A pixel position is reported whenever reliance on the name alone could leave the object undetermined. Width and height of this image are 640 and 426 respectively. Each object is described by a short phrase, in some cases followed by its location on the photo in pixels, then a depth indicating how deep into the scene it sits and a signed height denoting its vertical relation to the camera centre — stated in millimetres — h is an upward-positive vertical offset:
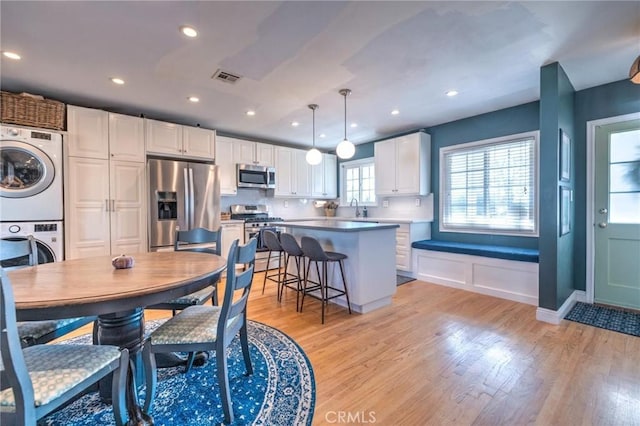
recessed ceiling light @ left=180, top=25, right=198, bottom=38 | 2012 +1343
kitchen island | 2900 -529
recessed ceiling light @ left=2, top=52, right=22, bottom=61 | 2290 +1328
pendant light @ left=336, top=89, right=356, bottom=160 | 3297 +758
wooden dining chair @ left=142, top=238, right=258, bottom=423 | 1383 -646
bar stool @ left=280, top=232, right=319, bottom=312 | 3042 -402
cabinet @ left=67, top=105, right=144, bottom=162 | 3186 +956
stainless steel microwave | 4773 +646
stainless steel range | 4695 -175
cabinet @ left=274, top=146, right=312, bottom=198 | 5352 +774
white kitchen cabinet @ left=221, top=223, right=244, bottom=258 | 4395 -342
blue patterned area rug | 1497 -1114
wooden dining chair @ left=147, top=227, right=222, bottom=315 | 2212 -246
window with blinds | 3595 +362
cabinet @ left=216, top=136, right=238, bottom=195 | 4559 +805
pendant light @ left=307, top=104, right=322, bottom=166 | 3631 +751
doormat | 2544 -1072
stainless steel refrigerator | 3666 +200
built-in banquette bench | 3217 -744
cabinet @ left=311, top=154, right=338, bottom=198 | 5871 +742
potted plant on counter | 6273 +88
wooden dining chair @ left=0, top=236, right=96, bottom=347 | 1506 -632
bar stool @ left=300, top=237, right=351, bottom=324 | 2753 -477
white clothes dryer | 2734 +397
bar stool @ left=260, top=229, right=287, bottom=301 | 3328 -358
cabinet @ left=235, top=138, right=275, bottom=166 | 4781 +1072
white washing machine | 2738 -224
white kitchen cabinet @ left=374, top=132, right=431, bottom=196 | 4457 +796
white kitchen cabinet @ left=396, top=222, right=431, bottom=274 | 4355 -456
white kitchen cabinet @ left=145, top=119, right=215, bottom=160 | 3746 +1045
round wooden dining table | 1118 -340
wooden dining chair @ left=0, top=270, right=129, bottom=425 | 937 -639
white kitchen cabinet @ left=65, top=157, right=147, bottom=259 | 3172 +60
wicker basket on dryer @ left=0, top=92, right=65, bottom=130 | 2771 +1071
